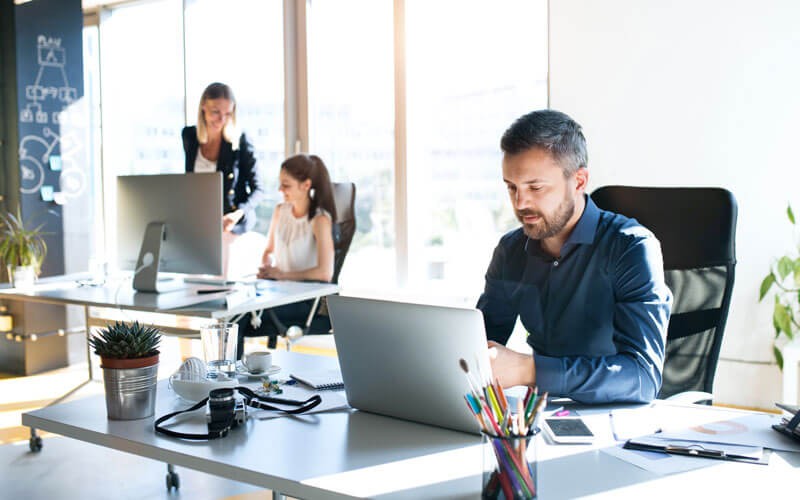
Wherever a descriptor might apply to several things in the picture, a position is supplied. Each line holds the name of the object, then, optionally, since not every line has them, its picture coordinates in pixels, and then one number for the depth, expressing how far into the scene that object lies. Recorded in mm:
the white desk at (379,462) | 1110
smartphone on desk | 1307
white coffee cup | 1829
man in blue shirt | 1497
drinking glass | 1713
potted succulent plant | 1477
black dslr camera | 1376
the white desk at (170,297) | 2908
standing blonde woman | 4320
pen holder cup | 1038
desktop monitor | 3137
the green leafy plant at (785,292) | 3504
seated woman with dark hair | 3727
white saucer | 1816
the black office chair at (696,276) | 1999
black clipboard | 1220
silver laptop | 1267
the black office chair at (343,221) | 3865
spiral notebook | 1706
